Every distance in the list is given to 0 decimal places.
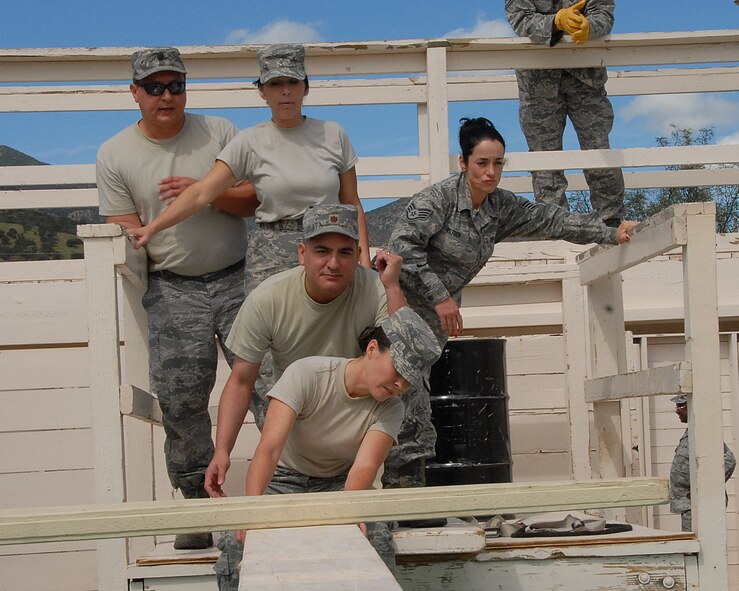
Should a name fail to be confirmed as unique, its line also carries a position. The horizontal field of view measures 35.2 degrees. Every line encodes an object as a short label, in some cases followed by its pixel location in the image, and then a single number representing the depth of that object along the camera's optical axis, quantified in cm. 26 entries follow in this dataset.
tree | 2011
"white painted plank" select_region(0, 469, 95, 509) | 643
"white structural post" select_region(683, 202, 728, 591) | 414
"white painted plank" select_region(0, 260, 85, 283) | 638
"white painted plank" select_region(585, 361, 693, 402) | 424
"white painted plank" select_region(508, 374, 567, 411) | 680
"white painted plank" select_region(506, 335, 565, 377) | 679
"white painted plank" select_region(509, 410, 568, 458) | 680
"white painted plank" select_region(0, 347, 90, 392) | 647
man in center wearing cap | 393
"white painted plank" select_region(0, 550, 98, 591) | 648
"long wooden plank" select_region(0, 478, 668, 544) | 282
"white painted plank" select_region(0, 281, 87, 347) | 639
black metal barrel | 543
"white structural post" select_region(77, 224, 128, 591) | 420
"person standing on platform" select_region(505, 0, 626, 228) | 648
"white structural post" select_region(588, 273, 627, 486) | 581
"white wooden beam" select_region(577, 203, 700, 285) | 427
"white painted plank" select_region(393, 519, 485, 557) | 393
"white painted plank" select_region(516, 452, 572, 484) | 682
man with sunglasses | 462
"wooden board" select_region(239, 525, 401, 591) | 225
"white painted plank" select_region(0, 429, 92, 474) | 644
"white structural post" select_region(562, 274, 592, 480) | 629
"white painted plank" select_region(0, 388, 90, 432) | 645
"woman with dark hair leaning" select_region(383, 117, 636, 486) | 456
